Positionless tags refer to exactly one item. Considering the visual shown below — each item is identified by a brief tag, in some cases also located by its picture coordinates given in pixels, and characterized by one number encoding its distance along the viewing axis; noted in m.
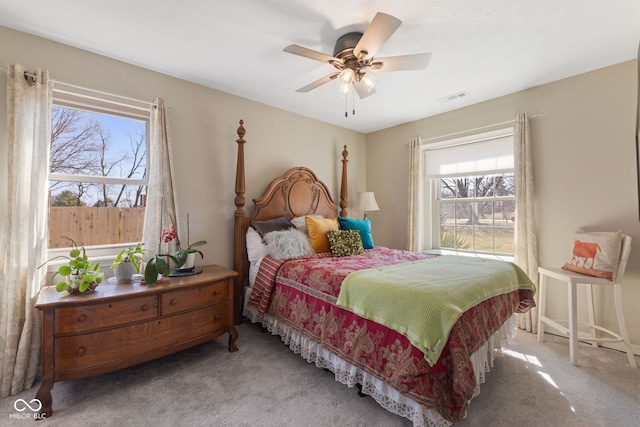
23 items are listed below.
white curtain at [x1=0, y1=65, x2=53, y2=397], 1.82
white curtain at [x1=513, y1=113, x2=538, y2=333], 2.86
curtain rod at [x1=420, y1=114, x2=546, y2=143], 2.93
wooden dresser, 1.63
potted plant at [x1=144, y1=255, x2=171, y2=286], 1.97
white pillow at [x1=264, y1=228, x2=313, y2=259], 2.71
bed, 1.38
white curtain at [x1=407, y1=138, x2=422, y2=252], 3.86
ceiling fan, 1.72
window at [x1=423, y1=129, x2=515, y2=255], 3.31
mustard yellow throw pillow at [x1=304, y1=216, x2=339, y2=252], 3.01
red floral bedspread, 1.36
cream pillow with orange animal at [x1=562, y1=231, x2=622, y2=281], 2.27
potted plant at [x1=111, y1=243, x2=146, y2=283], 2.10
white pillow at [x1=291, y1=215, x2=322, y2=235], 3.21
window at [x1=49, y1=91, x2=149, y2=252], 2.24
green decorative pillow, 2.92
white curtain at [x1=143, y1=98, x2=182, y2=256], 2.46
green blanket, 1.38
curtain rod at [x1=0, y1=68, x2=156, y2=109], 1.96
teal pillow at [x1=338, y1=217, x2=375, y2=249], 3.34
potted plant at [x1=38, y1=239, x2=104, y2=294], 1.78
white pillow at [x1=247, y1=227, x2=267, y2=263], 2.84
